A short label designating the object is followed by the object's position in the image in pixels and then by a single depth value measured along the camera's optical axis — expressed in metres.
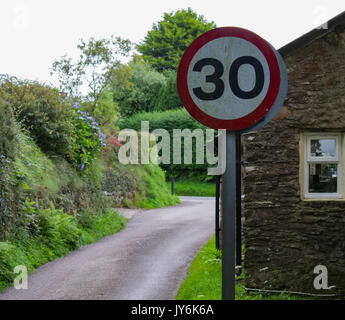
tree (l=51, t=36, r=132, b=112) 23.55
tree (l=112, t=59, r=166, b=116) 42.66
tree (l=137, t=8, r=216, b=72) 47.47
